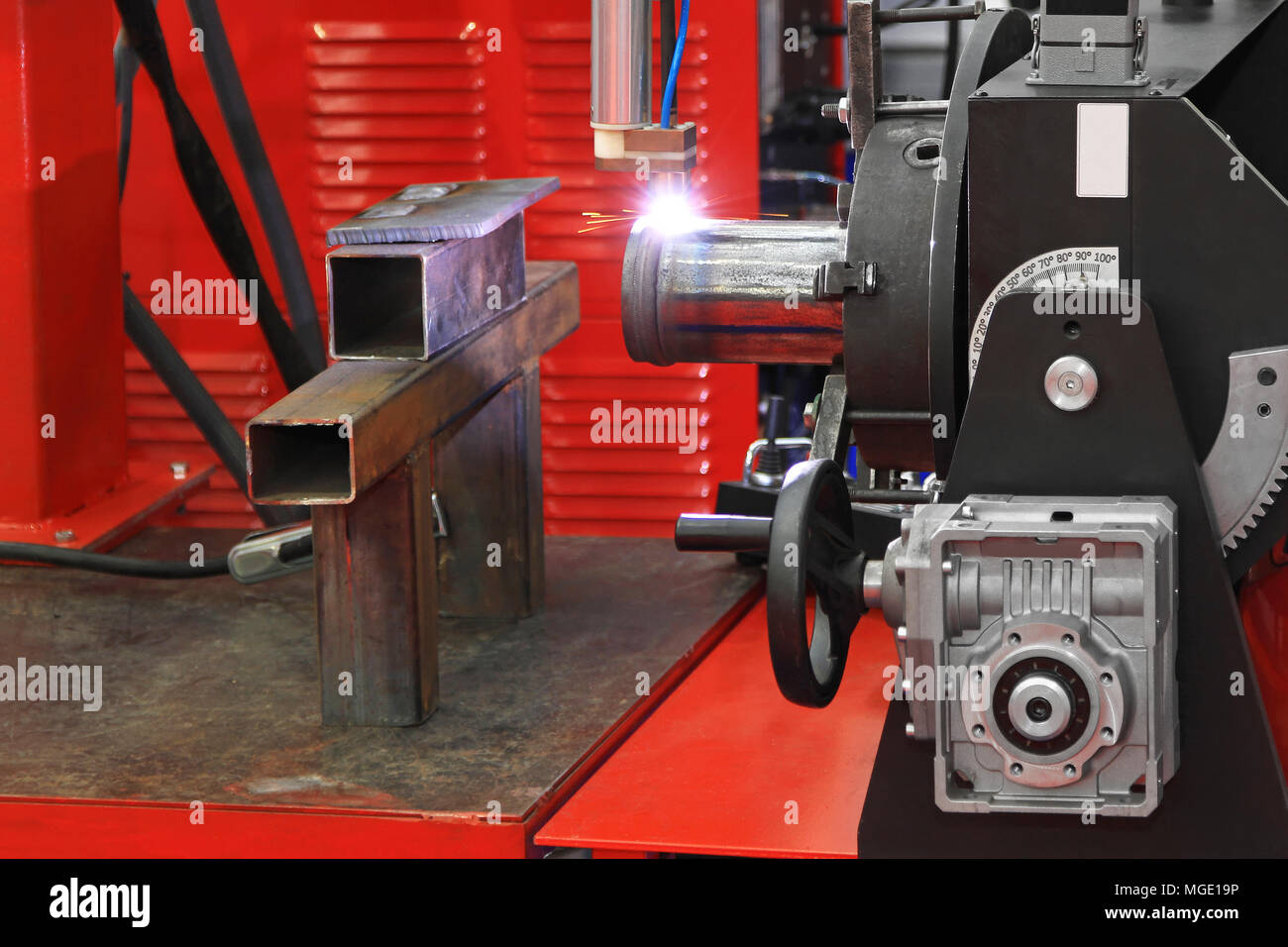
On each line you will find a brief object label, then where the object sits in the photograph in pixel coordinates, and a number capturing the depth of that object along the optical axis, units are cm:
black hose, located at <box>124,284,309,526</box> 211
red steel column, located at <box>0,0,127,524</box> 177
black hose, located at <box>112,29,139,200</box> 209
